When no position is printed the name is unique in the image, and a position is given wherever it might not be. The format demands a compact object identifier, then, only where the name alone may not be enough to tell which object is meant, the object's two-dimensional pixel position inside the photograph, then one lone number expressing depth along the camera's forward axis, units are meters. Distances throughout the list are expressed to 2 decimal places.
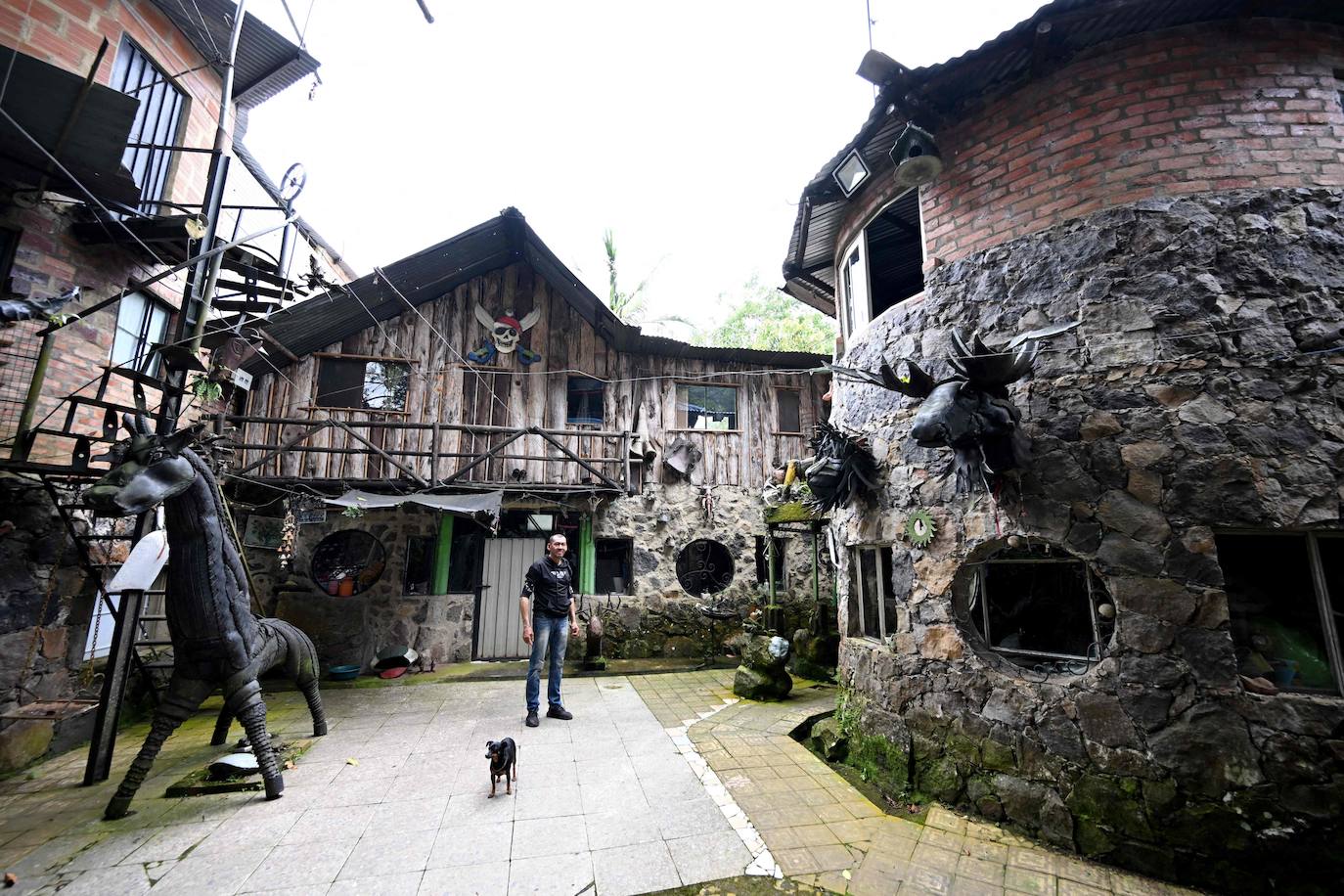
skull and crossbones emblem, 9.92
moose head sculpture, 3.52
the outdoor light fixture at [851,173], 5.18
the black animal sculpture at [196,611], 3.70
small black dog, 3.85
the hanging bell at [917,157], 4.30
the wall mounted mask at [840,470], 5.03
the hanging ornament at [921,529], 4.41
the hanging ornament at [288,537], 7.30
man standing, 5.51
